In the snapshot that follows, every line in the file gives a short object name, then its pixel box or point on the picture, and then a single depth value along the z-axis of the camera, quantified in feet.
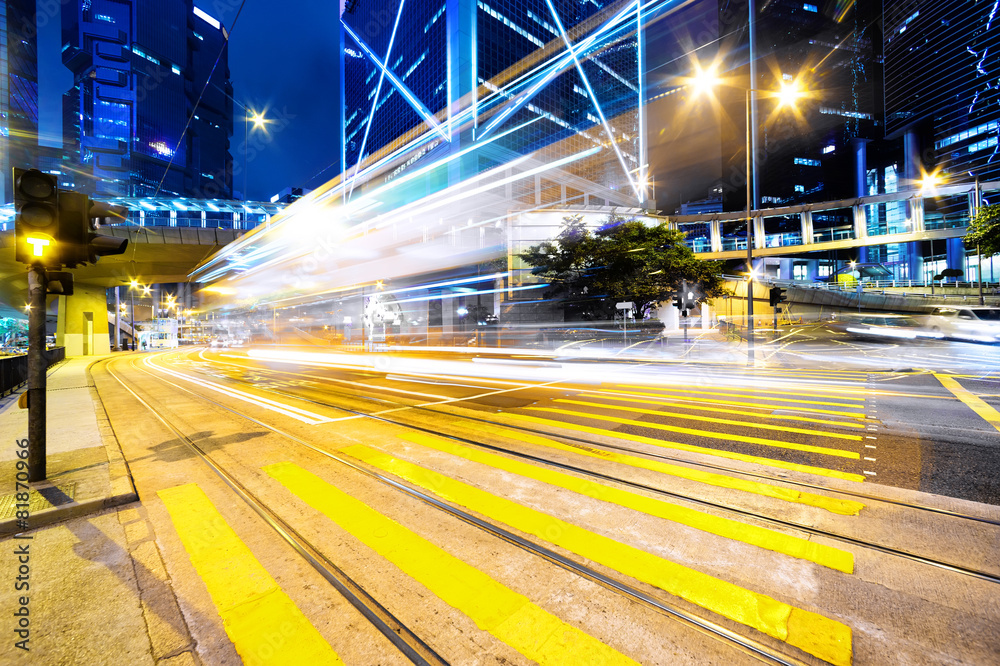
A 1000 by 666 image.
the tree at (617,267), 99.81
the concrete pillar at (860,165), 243.81
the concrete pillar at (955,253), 167.32
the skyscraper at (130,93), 367.04
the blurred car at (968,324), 72.38
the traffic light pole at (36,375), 15.24
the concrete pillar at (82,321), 112.06
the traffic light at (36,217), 14.79
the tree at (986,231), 90.43
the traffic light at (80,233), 15.74
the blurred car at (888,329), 93.88
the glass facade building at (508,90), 163.73
